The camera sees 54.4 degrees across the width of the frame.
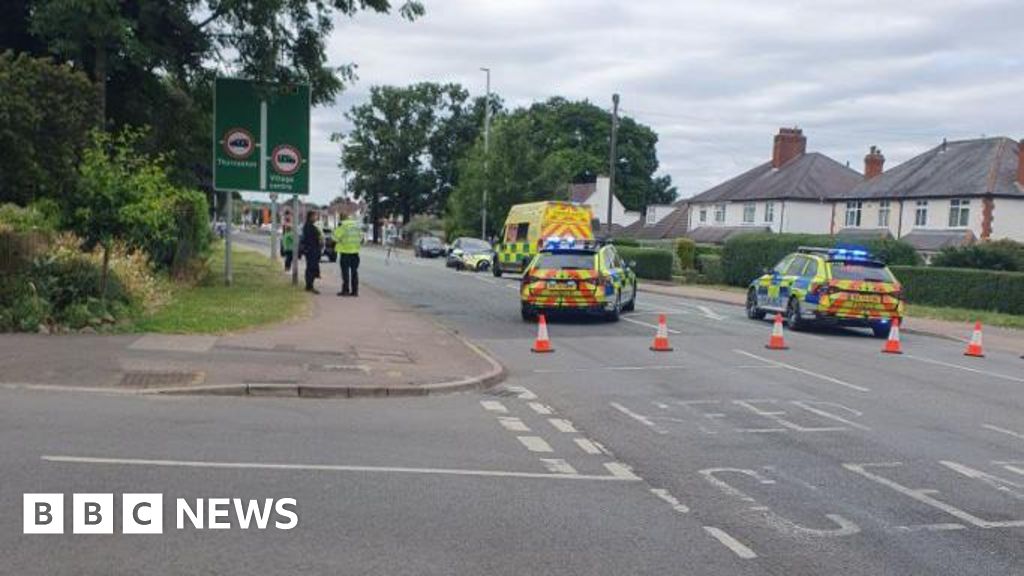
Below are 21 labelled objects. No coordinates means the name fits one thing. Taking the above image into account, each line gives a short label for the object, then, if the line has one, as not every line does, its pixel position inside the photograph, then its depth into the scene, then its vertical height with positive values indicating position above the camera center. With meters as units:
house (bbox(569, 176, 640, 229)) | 87.81 +2.39
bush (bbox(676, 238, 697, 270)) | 42.47 -0.96
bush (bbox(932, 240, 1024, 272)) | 30.12 -0.43
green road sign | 21.56 +1.67
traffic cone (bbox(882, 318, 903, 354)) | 15.73 -1.65
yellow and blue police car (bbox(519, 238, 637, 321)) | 19.05 -1.08
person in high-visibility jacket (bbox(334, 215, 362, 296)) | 21.25 -0.74
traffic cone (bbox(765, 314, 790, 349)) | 15.74 -1.67
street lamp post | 58.12 +2.96
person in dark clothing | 22.50 -0.75
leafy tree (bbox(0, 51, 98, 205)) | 14.10 +1.14
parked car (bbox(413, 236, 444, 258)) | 62.12 -1.74
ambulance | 34.22 -0.14
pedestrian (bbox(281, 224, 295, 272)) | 33.56 -1.17
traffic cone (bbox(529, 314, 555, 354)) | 14.81 -1.75
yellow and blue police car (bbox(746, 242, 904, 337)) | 18.42 -1.01
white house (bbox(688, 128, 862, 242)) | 57.75 +2.28
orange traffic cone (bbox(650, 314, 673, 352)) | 15.02 -1.68
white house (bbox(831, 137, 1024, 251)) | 44.59 +2.07
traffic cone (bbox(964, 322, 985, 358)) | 16.11 -1.67
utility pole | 40.53 +4.41
